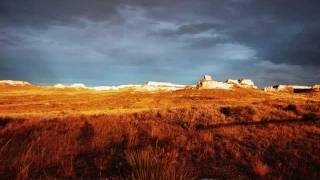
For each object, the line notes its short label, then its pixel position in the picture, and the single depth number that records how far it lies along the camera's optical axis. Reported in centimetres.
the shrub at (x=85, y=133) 1028
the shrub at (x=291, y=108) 2080
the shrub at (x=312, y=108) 2042
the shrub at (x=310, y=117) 1571
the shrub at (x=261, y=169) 699
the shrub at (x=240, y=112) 1716
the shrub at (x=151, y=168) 515
